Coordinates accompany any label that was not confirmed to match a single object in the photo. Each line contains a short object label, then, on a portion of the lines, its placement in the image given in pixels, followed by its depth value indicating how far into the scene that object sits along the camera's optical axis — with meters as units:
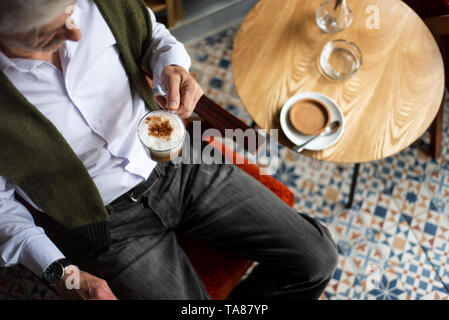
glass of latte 1.15
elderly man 1.08
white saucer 1.48
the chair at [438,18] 1.72
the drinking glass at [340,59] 1.58
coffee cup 1.49
